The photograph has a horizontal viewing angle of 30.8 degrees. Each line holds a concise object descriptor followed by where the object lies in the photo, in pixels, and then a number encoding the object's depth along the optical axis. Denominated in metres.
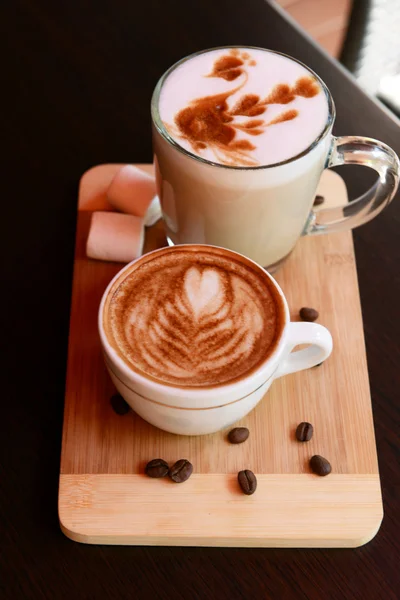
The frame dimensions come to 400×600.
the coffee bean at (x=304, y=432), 0.95
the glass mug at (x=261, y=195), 0.94
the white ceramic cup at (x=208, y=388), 0.82
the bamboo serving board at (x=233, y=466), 0.88
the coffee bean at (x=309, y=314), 1.07
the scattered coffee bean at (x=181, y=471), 0.90
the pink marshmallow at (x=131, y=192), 1.15
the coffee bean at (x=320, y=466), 0.92
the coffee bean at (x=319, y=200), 1.22
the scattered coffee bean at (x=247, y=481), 0.90
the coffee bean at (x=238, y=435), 0.94
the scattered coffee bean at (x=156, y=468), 0.90
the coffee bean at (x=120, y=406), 0.96
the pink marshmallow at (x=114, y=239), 1.11
